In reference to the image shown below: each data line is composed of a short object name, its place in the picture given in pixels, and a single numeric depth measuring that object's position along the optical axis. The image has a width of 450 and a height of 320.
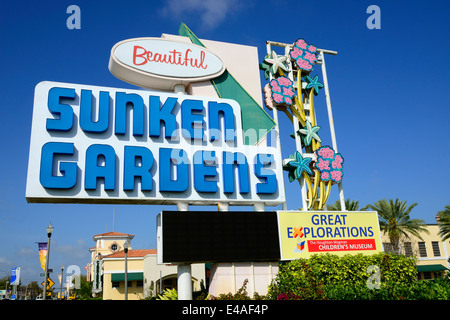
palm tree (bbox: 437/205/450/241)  46.28
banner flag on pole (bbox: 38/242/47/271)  28.19
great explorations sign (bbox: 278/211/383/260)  25.70
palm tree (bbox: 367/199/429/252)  46.53
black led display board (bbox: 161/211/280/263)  22.86
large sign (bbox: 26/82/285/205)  23.44
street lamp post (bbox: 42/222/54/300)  26.34
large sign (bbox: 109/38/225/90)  27.31
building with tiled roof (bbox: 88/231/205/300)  45.19
